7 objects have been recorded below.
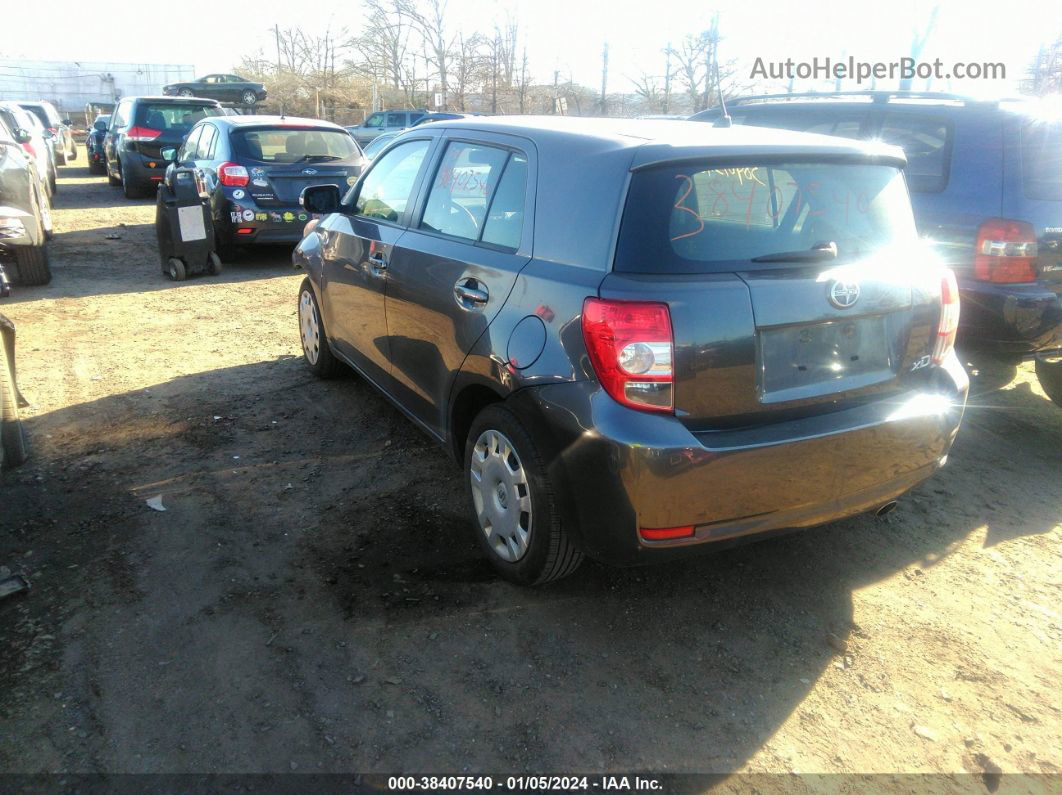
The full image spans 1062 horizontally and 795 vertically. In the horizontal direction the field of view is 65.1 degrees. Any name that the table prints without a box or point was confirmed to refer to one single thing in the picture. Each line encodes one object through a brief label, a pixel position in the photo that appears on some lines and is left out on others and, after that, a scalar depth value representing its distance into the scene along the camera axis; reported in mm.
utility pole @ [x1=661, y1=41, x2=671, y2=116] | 34781
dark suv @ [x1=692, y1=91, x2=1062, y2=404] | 4691
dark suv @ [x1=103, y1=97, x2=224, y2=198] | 14836
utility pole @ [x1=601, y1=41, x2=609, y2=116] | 36562
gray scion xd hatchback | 2707
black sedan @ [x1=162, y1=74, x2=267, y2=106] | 33500
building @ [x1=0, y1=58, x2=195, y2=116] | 50500
